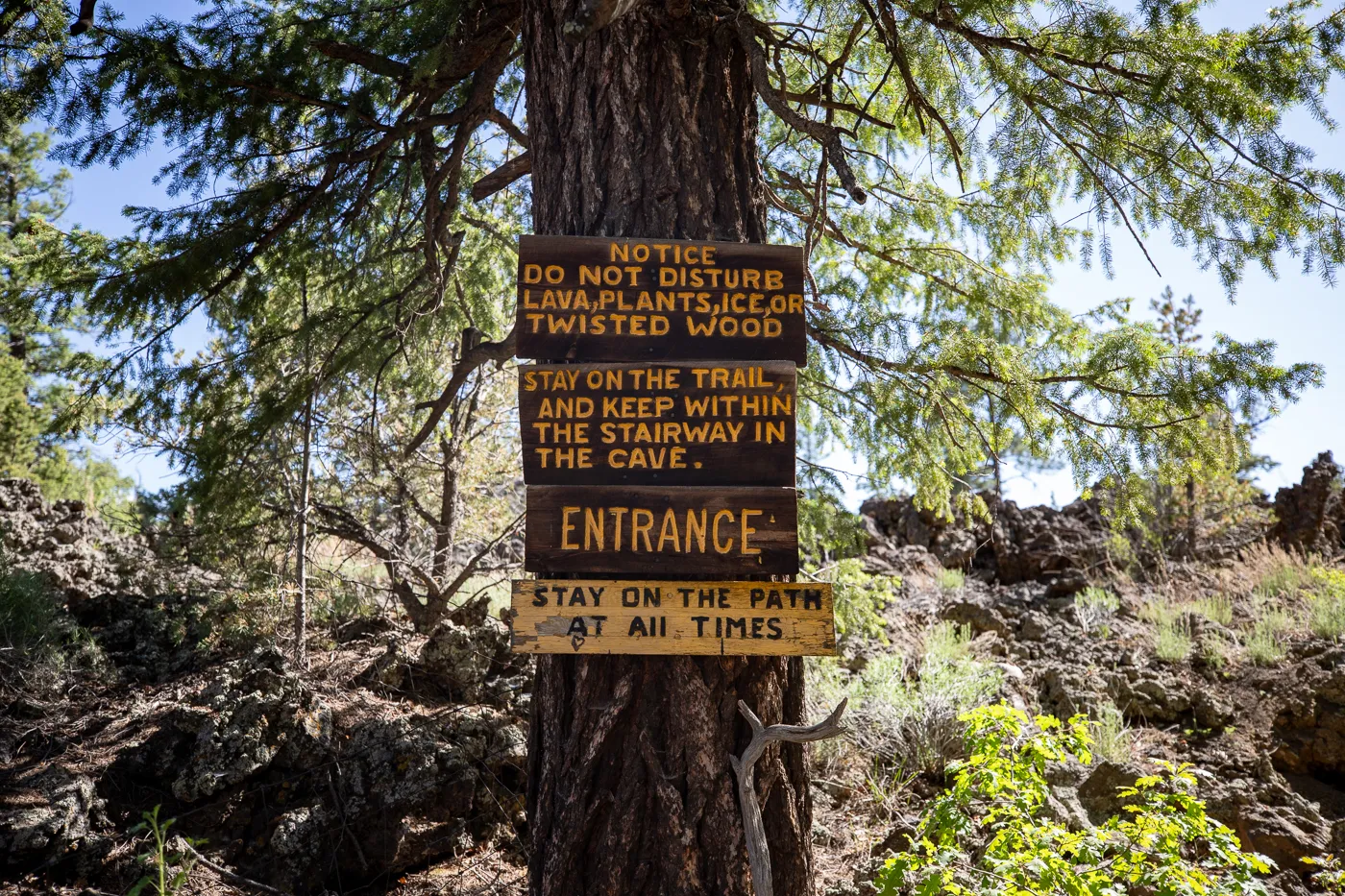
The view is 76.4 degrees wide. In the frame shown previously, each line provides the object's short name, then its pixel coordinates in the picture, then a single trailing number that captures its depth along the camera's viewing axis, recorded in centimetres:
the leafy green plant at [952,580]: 906
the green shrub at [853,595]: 549
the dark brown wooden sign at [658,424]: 273
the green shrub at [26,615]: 535
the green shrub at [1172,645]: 658
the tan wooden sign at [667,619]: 264
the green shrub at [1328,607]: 645
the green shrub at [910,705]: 529
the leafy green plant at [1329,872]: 406
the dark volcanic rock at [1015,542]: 937
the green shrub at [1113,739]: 519
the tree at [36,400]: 1291
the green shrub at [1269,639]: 635
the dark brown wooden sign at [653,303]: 281
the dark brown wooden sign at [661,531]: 267
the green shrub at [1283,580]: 768
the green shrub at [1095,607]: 753
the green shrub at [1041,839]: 279
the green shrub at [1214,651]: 649
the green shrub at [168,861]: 343
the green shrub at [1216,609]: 722
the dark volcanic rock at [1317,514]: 896
